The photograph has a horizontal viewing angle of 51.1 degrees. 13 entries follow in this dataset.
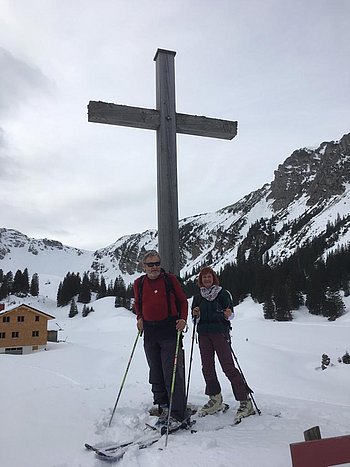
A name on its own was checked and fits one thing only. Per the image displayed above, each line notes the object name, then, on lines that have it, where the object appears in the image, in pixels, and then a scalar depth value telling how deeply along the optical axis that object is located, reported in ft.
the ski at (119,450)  10.01
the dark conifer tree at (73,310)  240.94
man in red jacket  13.58
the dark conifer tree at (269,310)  151.82
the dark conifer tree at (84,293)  276.00
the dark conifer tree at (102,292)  291.79
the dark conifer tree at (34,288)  291.79
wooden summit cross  15.70
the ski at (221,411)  14.01
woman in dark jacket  14.50
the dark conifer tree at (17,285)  279.04
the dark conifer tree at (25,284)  284.88
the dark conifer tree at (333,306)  133.90
